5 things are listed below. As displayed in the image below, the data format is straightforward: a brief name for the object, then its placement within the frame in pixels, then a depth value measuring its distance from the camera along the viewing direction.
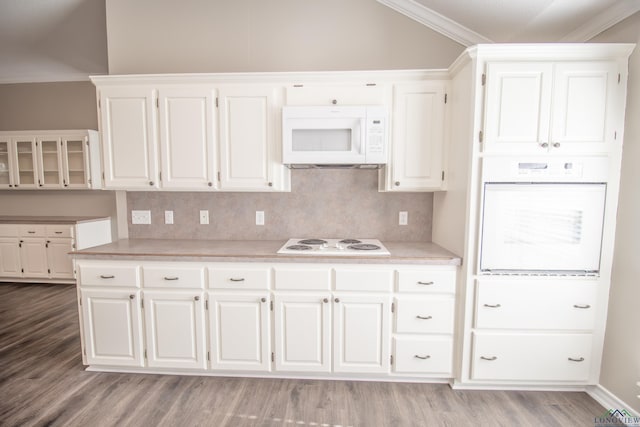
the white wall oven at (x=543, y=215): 1.86
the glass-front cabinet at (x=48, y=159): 4.23
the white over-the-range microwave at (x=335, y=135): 2.14
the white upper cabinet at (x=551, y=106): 1.82
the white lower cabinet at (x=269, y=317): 2.04
